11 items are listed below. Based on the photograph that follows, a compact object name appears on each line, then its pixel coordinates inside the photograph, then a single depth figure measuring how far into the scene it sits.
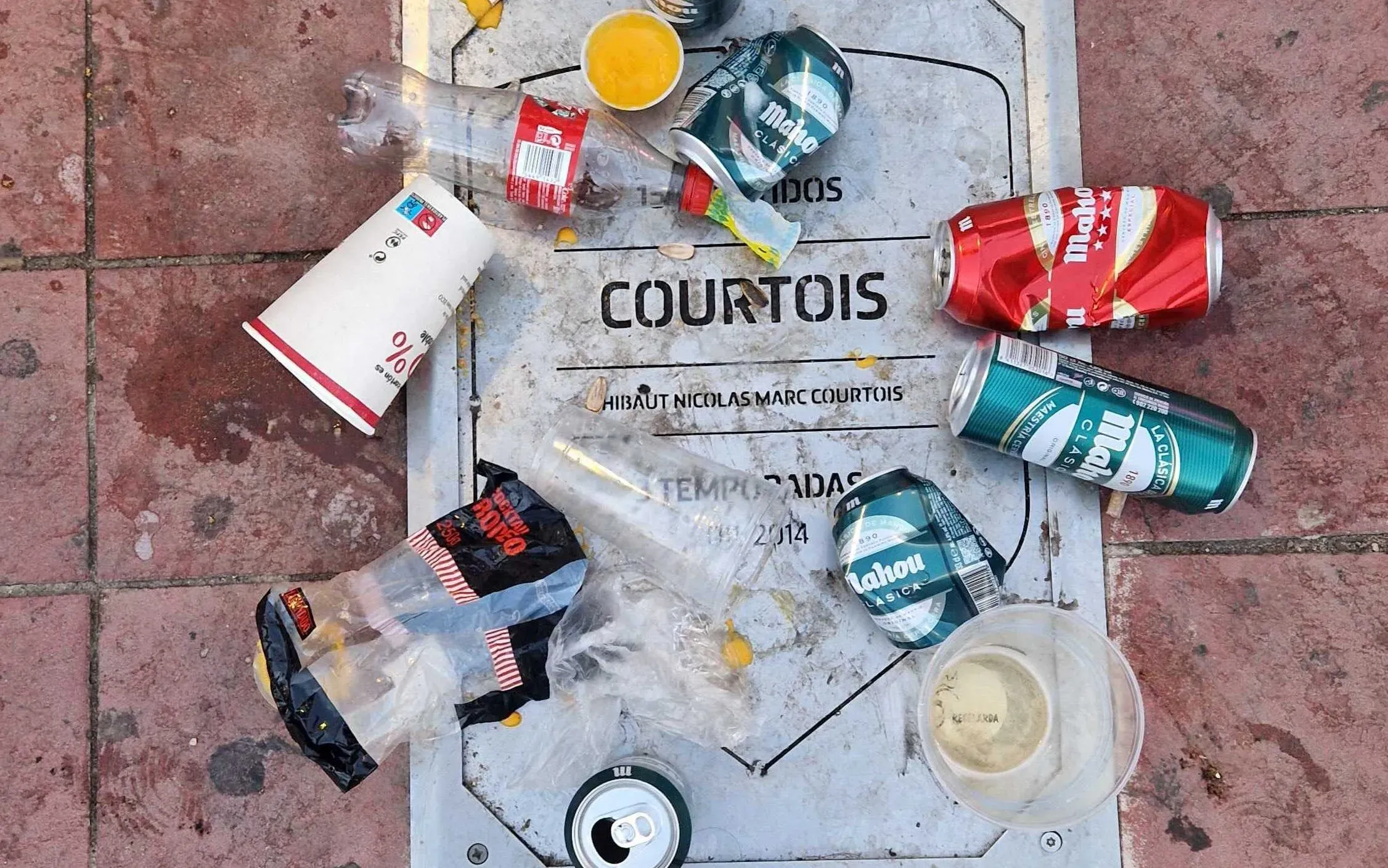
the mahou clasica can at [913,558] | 1.18
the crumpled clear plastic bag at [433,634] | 1.21
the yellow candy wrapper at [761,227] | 1.31
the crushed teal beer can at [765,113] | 1.21
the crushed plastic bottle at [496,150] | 1.30
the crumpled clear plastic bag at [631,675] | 1.27
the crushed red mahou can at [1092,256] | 1.20
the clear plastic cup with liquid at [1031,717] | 1.19
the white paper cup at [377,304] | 1.18
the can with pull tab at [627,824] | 1.17
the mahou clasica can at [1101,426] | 1.18
